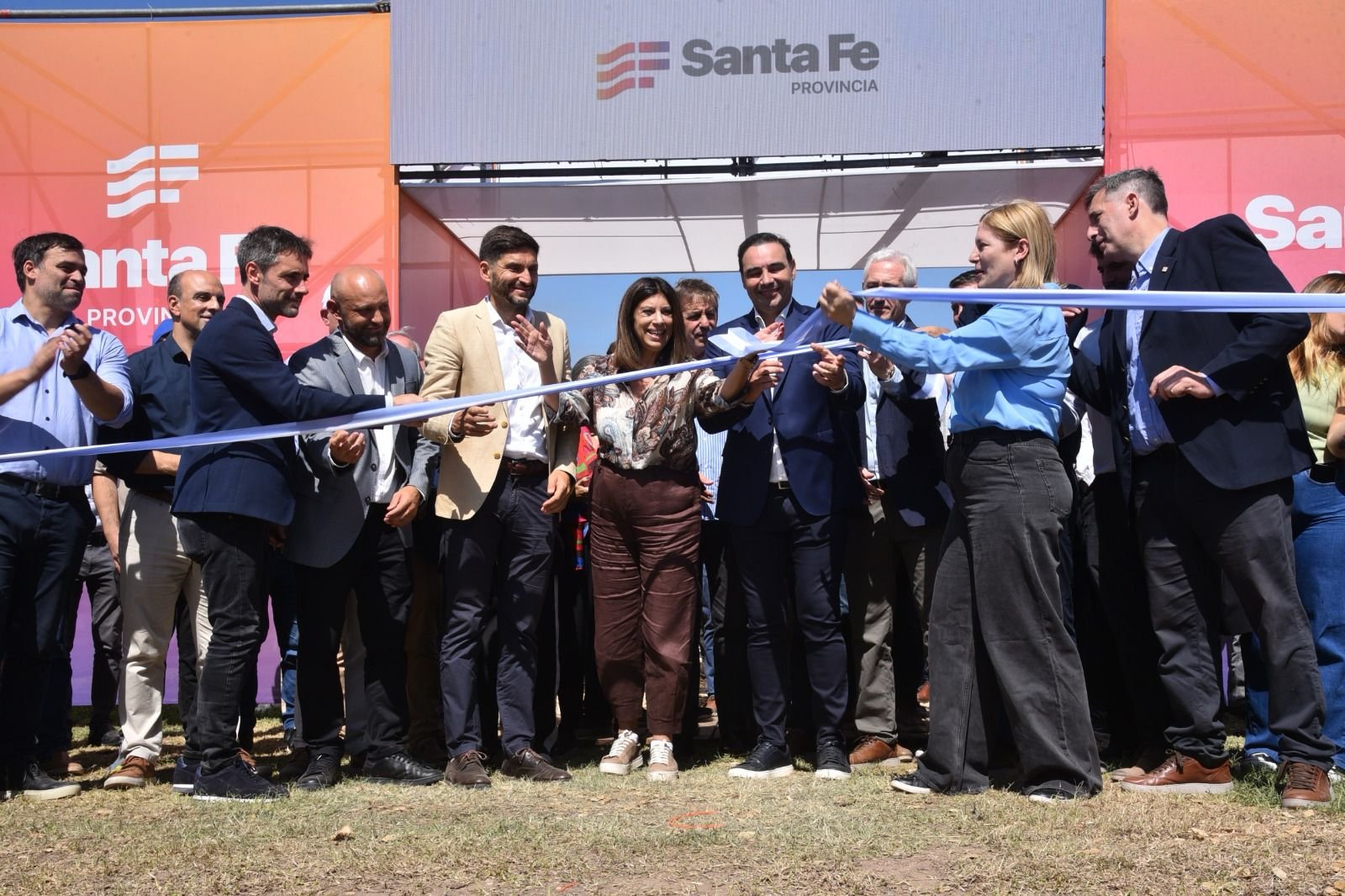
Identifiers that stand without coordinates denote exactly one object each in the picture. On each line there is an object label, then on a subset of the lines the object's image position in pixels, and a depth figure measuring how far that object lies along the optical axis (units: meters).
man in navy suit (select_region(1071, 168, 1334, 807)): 3.96
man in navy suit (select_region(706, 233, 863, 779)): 4.93
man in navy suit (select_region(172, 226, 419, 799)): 4.45
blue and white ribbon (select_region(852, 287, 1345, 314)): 3.55
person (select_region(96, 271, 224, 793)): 5.10
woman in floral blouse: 5.01
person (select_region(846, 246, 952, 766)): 5.29
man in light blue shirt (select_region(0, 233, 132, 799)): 4.58
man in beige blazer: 4.93
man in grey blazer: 4.79
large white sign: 7.41
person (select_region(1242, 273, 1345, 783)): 4.50
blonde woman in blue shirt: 4.08
